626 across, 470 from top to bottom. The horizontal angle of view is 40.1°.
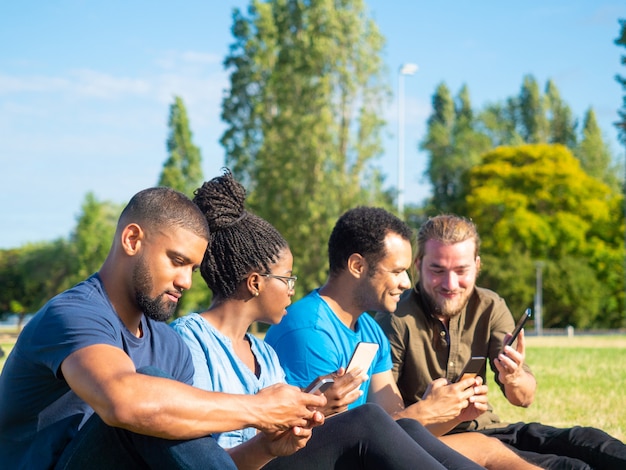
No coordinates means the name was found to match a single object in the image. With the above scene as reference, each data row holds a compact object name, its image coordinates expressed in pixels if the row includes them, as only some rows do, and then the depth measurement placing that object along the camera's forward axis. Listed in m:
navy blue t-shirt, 2.72
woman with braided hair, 3.09
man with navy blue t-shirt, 2.60
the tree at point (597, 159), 58.54
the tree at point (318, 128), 34.12
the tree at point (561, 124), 63.56
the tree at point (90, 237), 54.91
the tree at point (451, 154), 55.34
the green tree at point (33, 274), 62.69
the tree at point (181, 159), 50.47
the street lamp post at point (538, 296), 48.11
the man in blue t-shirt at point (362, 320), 4.20
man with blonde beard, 4.73
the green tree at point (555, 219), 48.75
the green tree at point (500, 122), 61.16
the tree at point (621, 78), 22.02
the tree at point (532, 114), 63.06
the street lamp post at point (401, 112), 41.44
